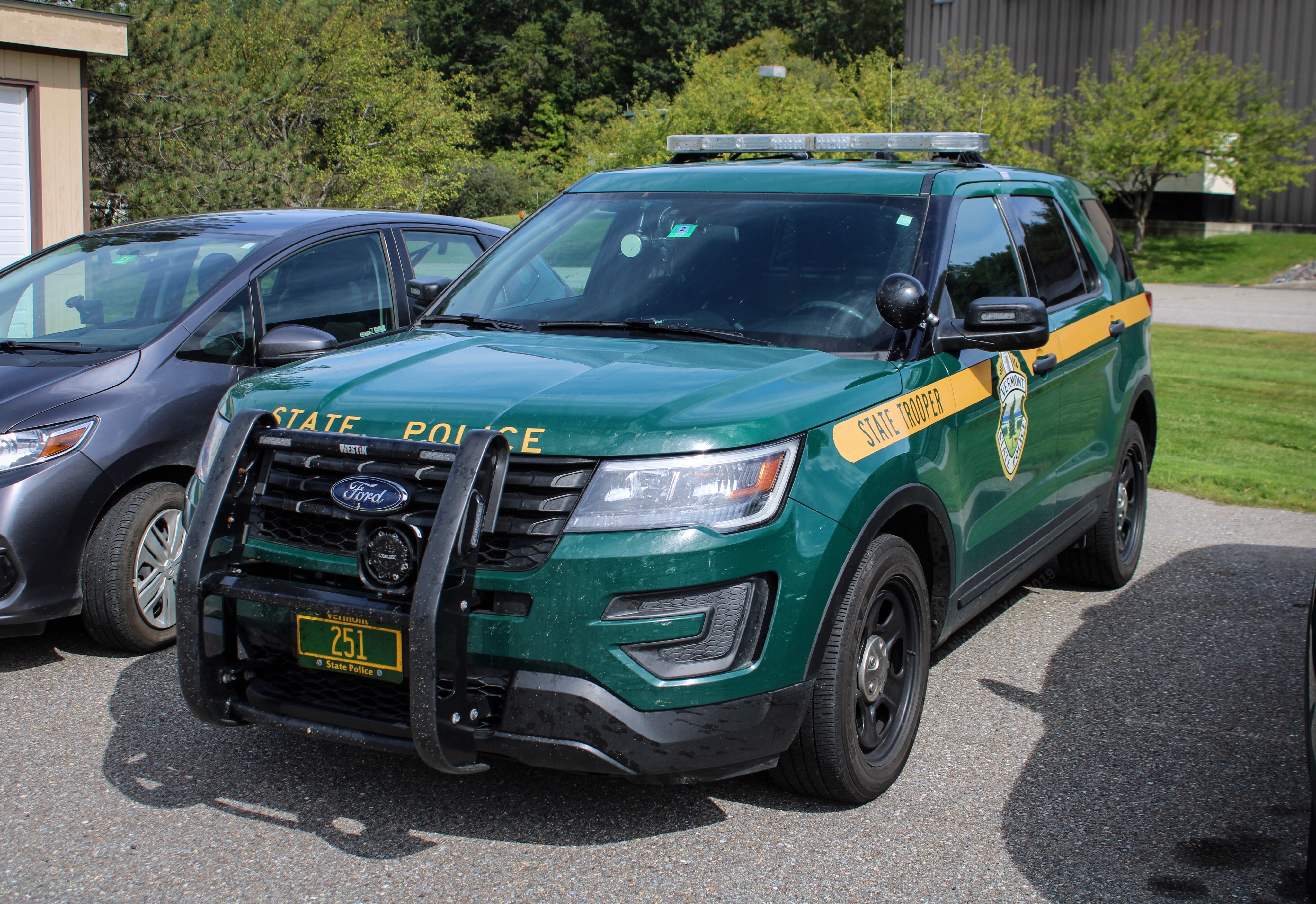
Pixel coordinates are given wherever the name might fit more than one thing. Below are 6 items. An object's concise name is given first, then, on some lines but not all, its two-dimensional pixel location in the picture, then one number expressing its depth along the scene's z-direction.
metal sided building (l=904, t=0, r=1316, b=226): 41.41
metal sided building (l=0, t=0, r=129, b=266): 12.91
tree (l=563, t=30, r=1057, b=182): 34.44
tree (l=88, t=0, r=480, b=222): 21.89
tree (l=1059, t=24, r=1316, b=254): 37.56
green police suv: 2.98
